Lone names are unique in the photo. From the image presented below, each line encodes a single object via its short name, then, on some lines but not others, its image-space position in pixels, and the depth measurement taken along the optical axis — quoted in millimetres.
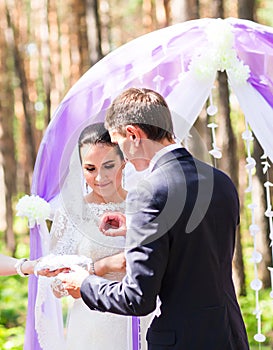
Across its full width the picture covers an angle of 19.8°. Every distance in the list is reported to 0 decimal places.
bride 4004
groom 2820
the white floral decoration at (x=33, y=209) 4434
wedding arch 4492
